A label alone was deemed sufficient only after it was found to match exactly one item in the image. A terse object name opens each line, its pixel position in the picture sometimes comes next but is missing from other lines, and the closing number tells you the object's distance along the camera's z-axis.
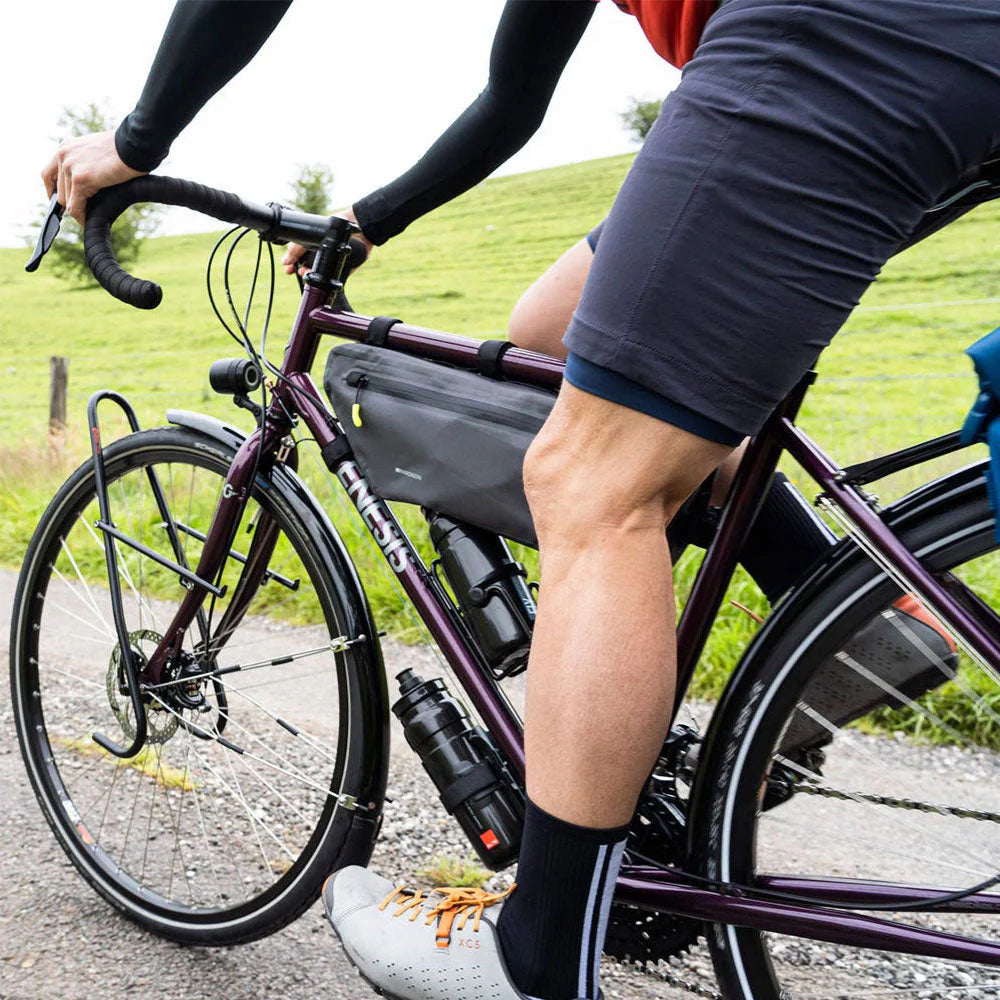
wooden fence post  9.60
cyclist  1.11
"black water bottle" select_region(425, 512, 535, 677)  1.70
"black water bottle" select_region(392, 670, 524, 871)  1.65
